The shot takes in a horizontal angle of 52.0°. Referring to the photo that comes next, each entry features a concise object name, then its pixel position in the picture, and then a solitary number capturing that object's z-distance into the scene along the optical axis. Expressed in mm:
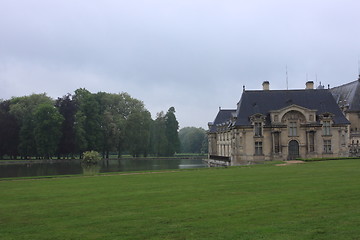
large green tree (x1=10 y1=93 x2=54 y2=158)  82000
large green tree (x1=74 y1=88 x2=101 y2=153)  81375
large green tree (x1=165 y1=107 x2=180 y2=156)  98456
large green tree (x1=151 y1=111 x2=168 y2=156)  96312
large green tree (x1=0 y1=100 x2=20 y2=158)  81812
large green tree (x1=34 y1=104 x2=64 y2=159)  78125
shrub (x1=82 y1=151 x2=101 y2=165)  65875
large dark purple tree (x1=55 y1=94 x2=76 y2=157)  82688
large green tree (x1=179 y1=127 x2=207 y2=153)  144375
